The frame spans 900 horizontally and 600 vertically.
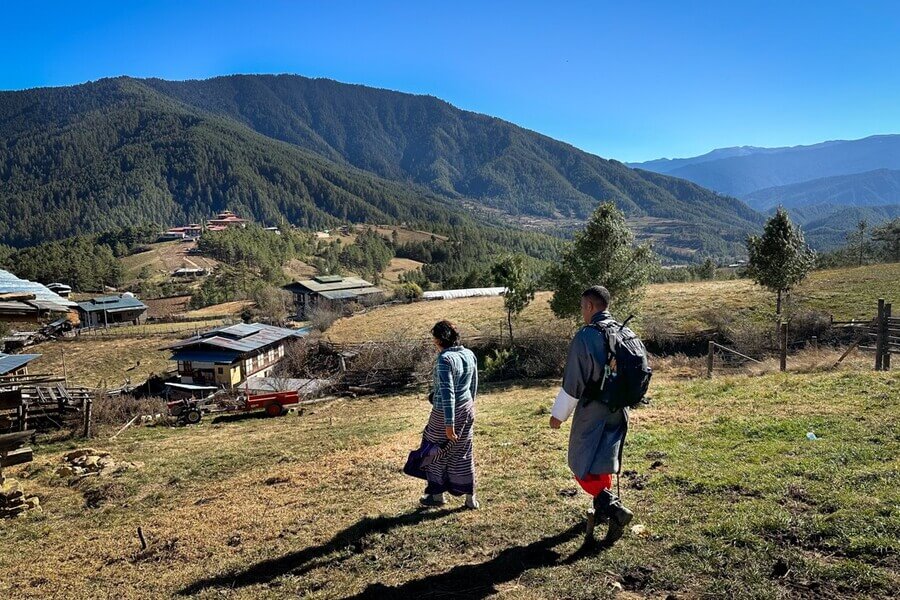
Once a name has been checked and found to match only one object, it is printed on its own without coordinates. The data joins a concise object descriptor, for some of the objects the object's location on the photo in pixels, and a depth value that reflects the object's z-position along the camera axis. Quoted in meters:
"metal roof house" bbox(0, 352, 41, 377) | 26.25
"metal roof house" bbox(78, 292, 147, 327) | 73.44
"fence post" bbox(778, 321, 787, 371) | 15.39
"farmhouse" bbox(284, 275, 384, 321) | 72.15
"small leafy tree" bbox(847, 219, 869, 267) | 77.32
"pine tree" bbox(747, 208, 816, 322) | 31.31
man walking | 4.49
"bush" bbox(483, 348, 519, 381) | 27.22
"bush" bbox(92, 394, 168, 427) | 20.81
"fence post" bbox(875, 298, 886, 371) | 13.33
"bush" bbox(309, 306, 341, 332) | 51.81
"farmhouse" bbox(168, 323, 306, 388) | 33.50
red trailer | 21.61
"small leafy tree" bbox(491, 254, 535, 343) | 34.37
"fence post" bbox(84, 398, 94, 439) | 17.89
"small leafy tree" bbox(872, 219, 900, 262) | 72.88
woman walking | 5.80
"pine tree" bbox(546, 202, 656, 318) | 26.06
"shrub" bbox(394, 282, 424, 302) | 74.88
